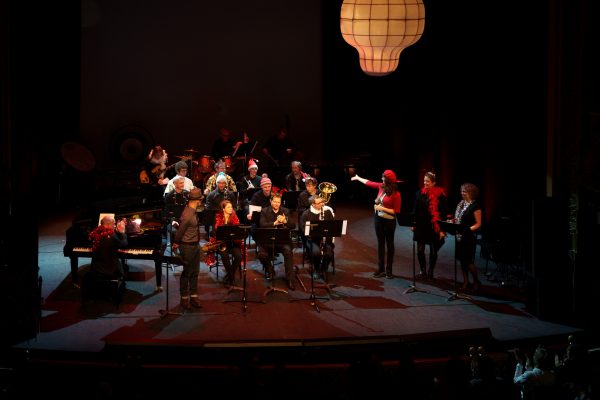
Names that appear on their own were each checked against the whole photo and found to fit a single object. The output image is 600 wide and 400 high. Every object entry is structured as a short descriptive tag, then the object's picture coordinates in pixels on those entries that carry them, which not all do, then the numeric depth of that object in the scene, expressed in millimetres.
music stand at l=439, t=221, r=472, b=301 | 10851
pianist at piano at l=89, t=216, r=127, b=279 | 10586
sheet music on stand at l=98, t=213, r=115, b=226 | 10820
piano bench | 10609
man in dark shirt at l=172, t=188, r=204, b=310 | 10430
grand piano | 10984
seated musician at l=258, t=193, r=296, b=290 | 11594
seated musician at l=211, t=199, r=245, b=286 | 11477
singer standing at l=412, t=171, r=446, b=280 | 11664
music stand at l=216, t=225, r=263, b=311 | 10570
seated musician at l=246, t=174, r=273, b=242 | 12562
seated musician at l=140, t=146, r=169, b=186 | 15664
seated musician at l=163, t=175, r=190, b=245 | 12797
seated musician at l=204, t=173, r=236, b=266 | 12844
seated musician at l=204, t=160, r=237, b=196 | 13711
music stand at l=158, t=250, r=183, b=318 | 10366
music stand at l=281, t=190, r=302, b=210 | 13680
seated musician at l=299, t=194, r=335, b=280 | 11758
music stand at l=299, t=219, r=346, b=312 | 10820
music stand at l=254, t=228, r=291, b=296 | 10688
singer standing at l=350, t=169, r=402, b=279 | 11844
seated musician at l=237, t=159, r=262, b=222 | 14398
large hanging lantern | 8609
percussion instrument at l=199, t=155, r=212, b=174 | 16312
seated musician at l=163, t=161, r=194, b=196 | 13352
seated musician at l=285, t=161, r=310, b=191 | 14125
